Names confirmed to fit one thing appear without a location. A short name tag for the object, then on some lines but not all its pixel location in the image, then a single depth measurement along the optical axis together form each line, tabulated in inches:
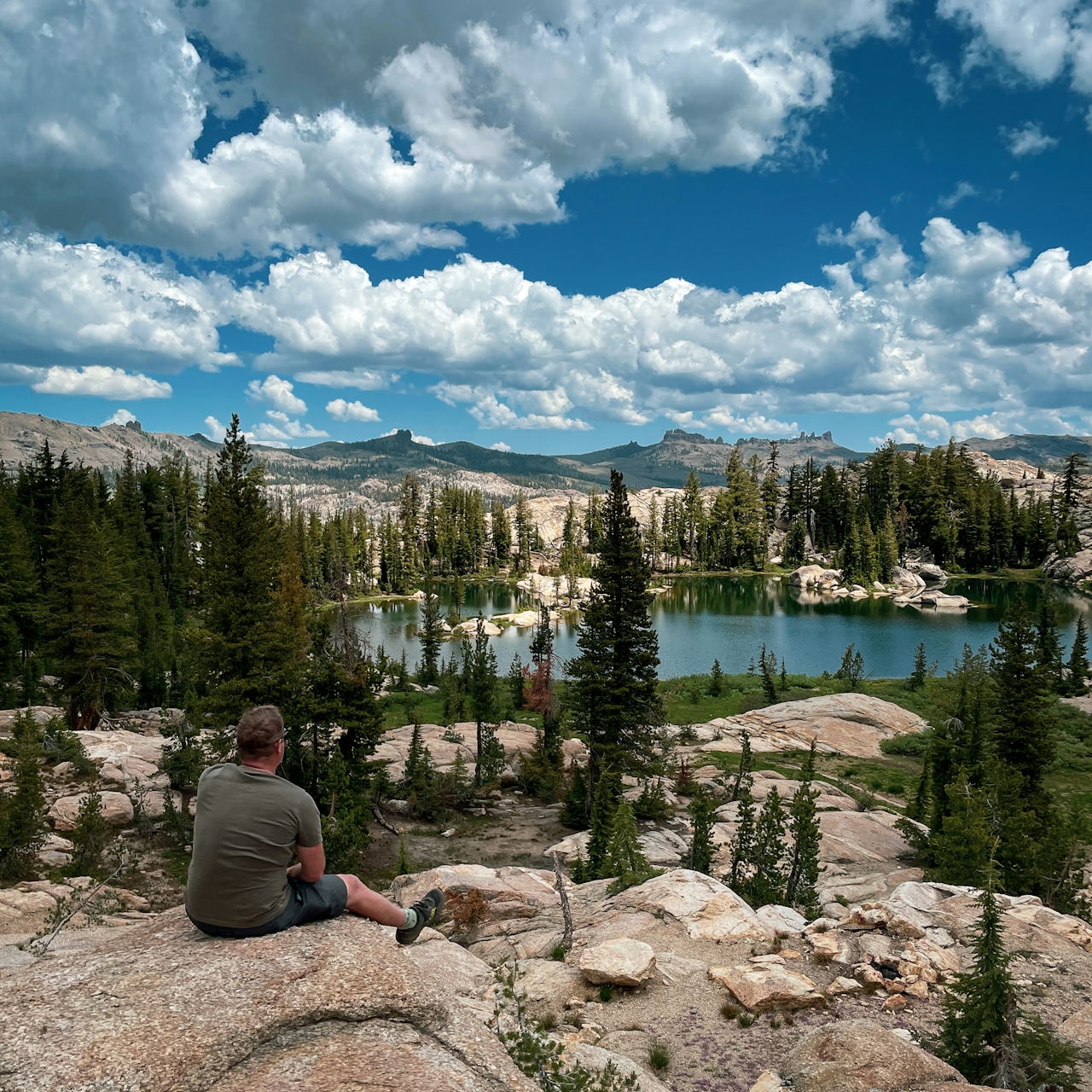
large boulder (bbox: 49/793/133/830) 756.0
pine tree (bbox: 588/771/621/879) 780.6
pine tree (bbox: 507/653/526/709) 1999.3
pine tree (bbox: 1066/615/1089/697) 1895.9
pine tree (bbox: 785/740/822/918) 666.2
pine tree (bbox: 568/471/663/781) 1061.1
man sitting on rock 218.1
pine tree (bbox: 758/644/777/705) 1891.0
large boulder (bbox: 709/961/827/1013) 412.2
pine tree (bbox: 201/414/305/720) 955.3
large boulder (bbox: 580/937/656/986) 431.2
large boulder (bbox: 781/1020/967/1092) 309.7
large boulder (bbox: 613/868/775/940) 510.9
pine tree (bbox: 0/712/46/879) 600.1
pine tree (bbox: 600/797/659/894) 663.8
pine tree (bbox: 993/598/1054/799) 946.1
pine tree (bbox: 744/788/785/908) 668.7
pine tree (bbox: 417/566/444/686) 2300.7
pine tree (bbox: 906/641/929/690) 2038.6
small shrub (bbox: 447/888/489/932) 600.7
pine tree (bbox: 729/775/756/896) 717.9
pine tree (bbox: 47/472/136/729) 1318.9
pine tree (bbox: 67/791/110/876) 634.8
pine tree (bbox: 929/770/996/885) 660.7
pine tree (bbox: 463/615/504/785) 1239.5
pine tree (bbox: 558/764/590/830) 1086.4
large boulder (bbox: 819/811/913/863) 869.2
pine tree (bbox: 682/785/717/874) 735.1
